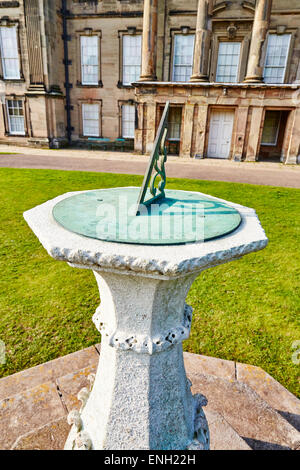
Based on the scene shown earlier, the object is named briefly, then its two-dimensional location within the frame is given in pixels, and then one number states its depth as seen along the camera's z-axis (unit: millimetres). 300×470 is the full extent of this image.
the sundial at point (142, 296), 1464
